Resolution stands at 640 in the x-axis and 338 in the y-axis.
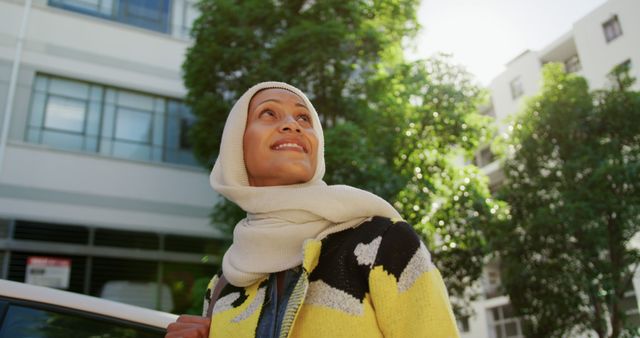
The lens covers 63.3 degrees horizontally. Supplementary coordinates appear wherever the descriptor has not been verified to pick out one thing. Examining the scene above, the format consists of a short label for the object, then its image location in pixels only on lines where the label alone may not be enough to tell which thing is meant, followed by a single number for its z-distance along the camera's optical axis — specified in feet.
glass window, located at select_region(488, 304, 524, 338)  81.00
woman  3.67
